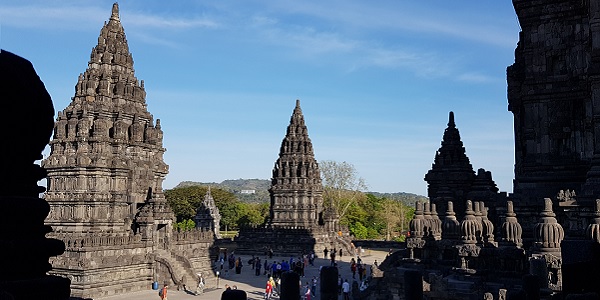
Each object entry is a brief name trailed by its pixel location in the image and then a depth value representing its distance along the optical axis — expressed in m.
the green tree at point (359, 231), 74.56
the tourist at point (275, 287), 26.17
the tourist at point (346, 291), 23.90
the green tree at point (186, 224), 76.71
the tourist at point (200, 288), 28.26
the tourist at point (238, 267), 38.38
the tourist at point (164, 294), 25.14
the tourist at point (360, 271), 32.88
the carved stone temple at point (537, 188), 14.88
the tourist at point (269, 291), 25.46
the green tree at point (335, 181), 78.62
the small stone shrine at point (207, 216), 57.56
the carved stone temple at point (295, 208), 52.72
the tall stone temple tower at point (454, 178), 30.14
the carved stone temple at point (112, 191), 28.11
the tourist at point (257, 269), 37.38
